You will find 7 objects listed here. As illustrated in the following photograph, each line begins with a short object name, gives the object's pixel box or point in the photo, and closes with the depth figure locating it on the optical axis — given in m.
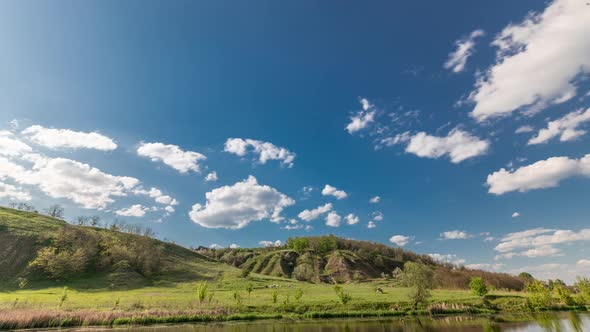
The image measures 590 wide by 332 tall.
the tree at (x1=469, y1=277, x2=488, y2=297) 67.62
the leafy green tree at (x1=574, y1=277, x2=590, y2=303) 64.66
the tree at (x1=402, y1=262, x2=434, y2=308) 59.22
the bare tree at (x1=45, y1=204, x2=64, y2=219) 176.24
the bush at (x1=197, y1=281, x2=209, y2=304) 58.54
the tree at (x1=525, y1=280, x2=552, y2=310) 60.29
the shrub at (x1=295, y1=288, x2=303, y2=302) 60.33
